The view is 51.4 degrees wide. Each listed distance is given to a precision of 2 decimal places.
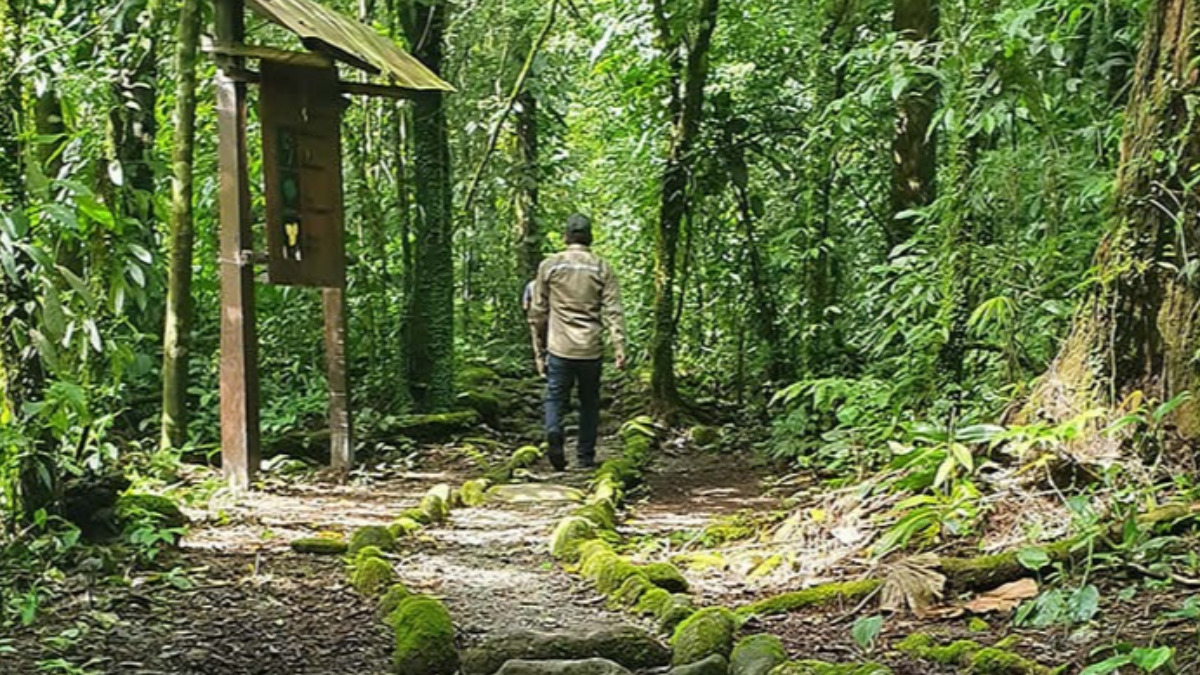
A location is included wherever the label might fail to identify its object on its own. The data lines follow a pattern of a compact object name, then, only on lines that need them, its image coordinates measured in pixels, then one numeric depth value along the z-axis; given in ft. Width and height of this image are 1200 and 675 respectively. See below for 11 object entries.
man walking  27.20
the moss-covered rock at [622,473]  24.88
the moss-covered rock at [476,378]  39.39
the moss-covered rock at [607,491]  22.29
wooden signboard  23.72
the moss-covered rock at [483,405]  35.09
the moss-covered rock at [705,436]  31.91
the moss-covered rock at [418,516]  20.58
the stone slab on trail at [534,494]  23.66
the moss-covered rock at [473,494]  23.53
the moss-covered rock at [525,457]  27.76
